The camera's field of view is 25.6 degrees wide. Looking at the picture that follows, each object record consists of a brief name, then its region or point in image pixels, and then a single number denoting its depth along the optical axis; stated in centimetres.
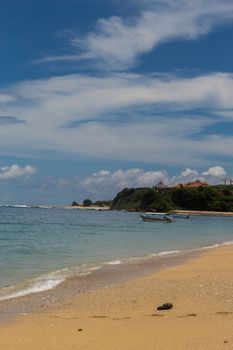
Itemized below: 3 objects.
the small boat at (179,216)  12956
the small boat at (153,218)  10121
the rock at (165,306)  1080
